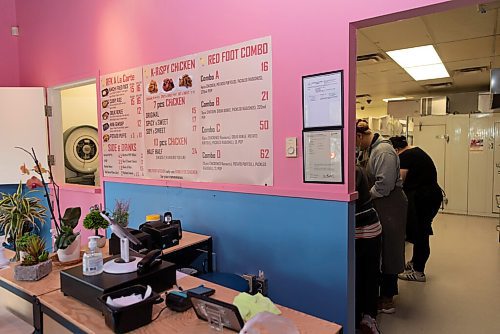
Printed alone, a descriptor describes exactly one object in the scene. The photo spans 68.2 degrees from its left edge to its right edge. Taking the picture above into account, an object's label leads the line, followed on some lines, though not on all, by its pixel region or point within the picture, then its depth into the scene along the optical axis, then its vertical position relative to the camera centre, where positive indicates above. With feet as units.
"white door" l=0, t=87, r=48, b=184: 12.95 +0.71
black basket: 4.23 -1.96
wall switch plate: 7.55 -0.06
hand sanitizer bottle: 5.22 -1.66
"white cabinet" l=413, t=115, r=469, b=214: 23.63 -0.44
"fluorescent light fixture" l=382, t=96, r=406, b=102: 28.04 +3.41
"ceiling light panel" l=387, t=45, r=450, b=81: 15.24 +3.73
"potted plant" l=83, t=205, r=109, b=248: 6.97 -1.42
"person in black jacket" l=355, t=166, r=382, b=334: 8.79 -2.84
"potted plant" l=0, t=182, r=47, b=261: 8.25 -1.55
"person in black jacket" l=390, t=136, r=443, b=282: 12.35 -1.96
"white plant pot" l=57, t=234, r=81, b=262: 6.57 -1.89
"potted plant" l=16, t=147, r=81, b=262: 6.52 -1.58
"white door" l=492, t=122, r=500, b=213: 22.29 -1.72
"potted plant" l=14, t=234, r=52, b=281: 5.86 -1.89
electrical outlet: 8.05 -3.07
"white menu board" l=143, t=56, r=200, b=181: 9.30 +0.69
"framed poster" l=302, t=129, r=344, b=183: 7.02 -0.24
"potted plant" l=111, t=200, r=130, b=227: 7.91 -1.50
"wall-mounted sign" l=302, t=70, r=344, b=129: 6.93 +0.85
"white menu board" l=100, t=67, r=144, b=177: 10.59 +0.69
